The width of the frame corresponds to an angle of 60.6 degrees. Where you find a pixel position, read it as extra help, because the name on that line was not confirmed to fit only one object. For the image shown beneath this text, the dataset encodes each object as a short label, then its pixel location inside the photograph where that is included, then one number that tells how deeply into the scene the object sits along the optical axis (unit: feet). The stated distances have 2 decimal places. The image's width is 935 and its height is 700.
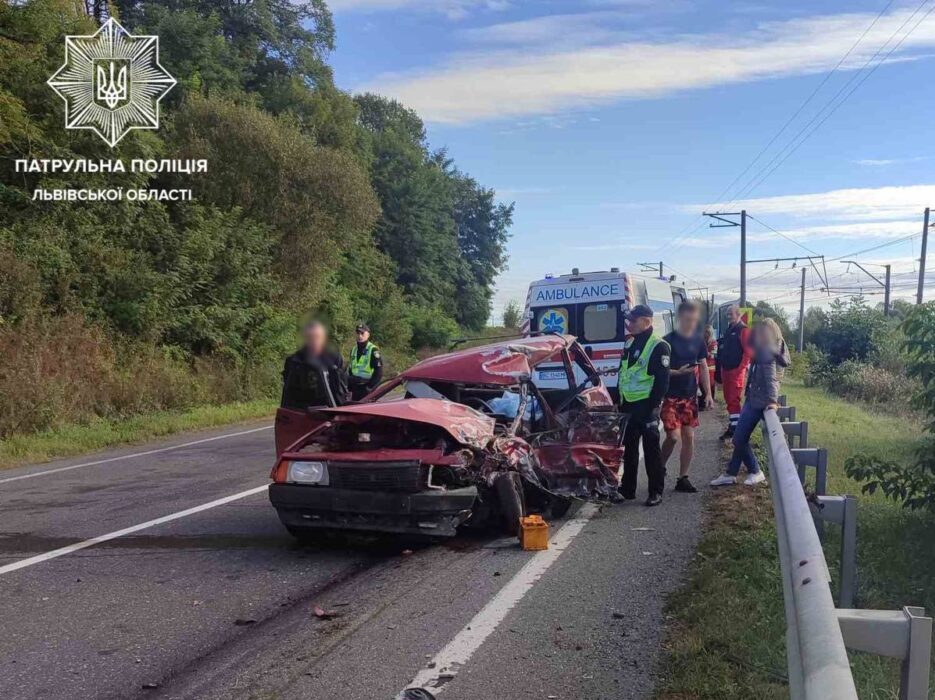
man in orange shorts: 25.14
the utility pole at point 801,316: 170.43
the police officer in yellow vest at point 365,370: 36.76
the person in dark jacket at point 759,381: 23.75
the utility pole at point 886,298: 159.31
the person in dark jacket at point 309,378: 23.30
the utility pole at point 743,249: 132.16
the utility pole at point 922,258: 111.65
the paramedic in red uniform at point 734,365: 33.14
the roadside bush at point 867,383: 72.29
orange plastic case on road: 18.60
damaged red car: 17.70
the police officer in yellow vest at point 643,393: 23.56
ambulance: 44.80
